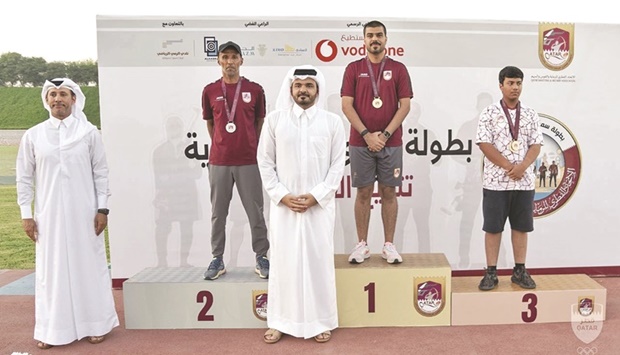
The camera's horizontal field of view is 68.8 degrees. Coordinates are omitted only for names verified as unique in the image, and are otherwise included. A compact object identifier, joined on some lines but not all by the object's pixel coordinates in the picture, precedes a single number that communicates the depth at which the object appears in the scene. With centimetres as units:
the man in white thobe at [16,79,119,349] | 288
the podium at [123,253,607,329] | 320
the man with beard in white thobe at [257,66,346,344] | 289
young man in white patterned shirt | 311
